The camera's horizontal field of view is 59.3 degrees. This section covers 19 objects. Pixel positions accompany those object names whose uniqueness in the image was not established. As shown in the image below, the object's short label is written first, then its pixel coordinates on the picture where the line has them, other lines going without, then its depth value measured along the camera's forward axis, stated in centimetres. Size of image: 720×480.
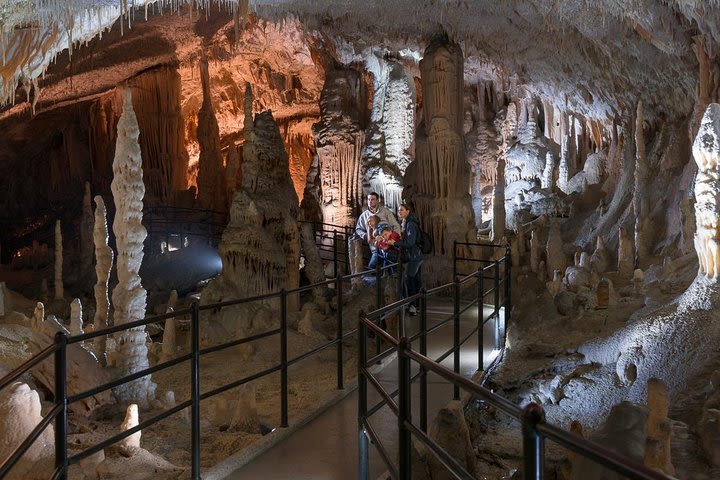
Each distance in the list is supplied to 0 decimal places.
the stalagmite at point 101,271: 859
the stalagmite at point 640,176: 1286
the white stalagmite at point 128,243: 767
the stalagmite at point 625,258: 1112
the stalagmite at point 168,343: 945
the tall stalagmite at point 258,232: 1098
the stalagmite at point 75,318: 901
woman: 849
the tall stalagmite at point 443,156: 1408
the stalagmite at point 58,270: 1519
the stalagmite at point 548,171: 2045
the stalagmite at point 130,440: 479
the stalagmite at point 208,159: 1962
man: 913
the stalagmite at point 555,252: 1238
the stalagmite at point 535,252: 1314
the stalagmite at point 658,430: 384
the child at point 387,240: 872
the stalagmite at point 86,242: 1772
